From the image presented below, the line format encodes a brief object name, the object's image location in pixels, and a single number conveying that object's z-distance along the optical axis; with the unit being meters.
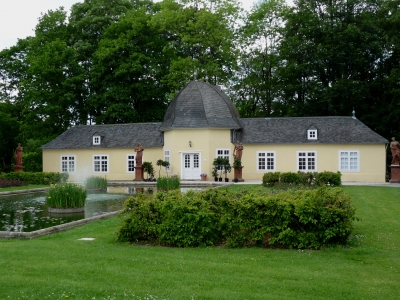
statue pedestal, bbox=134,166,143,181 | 30.20
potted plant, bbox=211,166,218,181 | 29.33
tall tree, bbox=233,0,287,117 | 40.69
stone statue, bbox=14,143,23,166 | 31.88
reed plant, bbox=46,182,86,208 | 14.20
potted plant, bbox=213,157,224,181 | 29.06
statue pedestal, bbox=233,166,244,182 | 28.47
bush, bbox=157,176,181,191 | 20.92
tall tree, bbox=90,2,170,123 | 36.72
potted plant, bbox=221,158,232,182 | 28.69
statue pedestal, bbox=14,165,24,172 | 31.72
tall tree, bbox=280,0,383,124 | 35.25
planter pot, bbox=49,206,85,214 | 14.28
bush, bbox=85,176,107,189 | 22.97
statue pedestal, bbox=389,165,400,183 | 27.61
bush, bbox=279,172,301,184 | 23.11
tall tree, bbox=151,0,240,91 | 38.22
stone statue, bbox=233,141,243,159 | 28.48
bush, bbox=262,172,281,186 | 23.16
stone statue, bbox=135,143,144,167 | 29.77
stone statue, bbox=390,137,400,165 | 27.53
